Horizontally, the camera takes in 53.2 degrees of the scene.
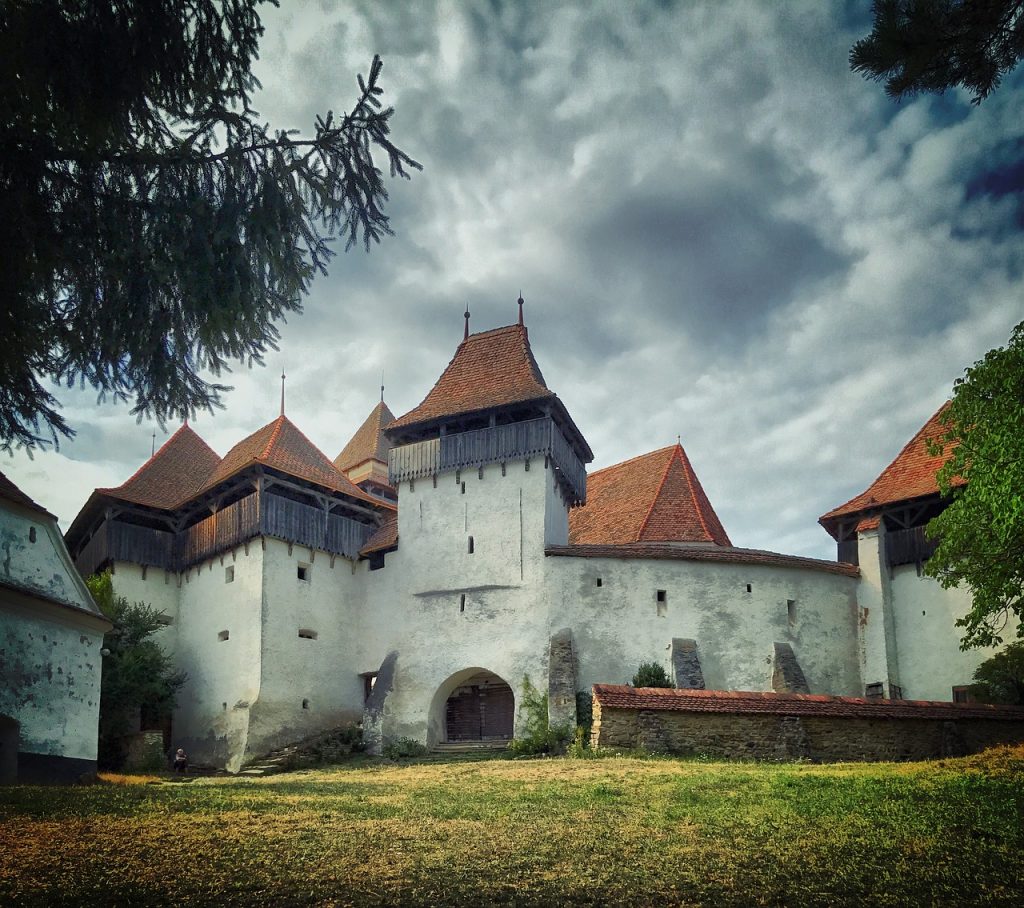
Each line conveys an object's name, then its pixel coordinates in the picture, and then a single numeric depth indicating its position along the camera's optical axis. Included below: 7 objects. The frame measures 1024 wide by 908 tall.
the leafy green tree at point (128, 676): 23.55
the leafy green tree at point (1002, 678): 20.86
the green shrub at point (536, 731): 21.58
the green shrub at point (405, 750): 23.98
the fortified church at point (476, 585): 24.22
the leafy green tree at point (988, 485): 14.73
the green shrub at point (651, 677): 22.92
